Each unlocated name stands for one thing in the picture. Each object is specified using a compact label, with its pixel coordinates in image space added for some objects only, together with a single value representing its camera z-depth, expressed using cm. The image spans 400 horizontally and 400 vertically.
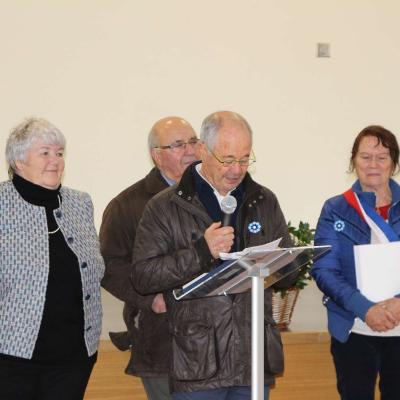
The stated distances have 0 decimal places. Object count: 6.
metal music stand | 279
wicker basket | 585
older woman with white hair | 330
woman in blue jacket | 381
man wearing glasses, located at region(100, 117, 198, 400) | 388
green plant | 611
